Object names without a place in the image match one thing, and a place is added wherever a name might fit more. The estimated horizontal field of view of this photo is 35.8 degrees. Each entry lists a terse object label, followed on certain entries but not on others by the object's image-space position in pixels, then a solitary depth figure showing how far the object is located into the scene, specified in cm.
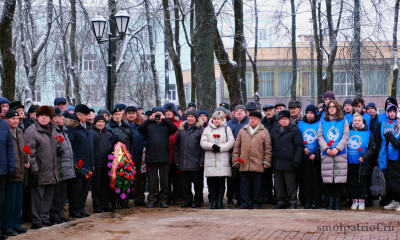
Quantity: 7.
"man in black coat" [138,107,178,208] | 1309
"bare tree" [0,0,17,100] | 1775
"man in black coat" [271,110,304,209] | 1250
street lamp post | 1830
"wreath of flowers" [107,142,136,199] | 1228
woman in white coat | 1281
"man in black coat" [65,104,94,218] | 1177
